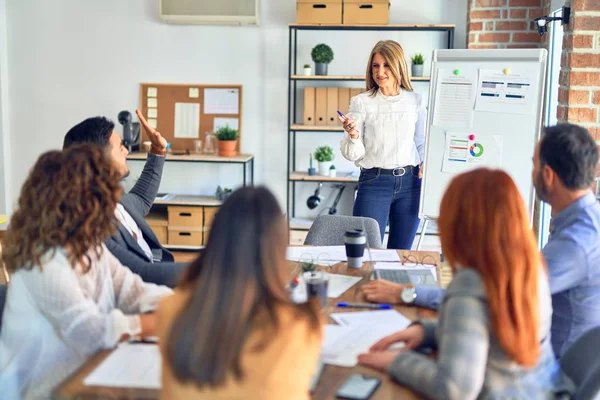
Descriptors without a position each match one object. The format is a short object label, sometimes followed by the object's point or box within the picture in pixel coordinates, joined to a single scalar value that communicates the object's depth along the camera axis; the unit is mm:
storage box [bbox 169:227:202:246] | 5656
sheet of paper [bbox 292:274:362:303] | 2338
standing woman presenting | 3896
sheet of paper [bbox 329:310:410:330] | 2094
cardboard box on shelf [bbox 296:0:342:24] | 5363
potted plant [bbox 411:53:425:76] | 5398
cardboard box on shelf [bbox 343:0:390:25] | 5363
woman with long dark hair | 1367
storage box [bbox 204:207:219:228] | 5652
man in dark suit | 2520
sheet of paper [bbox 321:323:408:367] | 1825
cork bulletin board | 5883
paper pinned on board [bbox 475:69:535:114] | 3801
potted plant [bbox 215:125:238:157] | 5688
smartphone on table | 1610
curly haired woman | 1817
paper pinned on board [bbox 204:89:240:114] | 5871
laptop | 2514
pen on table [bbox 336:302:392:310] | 2229
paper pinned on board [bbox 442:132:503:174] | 3881
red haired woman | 1545
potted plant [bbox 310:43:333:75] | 5473
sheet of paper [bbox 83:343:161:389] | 1644
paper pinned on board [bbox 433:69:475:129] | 3916
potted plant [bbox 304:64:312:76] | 5555
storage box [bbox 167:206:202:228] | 5652
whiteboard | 3801
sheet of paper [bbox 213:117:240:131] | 5904
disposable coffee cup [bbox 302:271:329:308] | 2221
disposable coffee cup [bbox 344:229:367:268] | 2670
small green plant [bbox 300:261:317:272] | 2620
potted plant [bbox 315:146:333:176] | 5586
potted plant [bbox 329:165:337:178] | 5575
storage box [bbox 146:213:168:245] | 5664
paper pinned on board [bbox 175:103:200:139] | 5918
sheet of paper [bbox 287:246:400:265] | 2826
